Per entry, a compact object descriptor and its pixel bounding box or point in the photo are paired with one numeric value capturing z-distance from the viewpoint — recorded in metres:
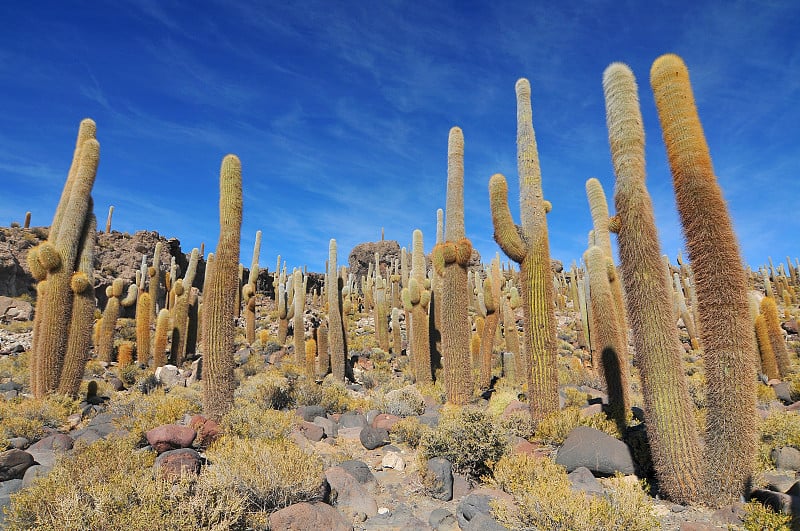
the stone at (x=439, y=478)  6.33
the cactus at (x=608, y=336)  8.98
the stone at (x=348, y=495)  5.94
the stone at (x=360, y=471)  6.71
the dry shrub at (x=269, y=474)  5.25
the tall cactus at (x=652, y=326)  5.61
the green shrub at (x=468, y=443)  6.89
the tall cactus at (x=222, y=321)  9.23
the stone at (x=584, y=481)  6.02
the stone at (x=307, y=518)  4.80
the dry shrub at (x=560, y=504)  4.43
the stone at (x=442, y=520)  5.37
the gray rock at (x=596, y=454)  6.55
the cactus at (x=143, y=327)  18.69
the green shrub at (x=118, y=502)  3.99
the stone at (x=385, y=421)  9.49
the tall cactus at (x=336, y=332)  16.73
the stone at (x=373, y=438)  8.72
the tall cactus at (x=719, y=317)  5.21
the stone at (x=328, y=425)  9.63
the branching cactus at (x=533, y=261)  8.58
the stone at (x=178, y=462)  5.60
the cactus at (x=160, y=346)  18.19
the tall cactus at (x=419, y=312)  14.13
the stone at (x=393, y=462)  7.59
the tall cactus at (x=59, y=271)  10.67
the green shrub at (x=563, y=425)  7.88
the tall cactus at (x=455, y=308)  10.86
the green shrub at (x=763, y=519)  4.42
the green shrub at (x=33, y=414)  8.42
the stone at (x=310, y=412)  10.54
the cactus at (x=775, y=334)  14.52
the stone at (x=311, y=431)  8.94
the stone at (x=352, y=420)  10.24
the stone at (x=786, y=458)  6.53
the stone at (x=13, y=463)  6.25
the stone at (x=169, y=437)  6.91
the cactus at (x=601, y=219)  11.44
